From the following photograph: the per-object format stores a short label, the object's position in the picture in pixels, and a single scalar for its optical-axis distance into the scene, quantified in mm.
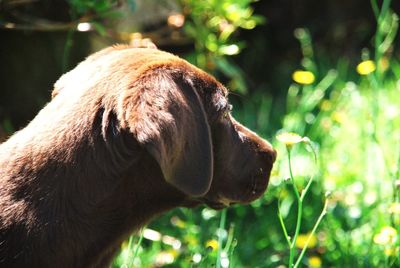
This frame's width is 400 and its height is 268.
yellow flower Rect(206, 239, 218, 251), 7113
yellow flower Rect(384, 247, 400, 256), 7078
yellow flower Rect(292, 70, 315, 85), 8578
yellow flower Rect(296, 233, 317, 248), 7906
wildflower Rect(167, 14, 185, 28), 9437
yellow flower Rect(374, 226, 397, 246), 6708
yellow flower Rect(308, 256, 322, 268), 7559
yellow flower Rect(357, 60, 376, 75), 7792
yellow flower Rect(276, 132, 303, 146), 5645
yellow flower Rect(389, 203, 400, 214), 6957
